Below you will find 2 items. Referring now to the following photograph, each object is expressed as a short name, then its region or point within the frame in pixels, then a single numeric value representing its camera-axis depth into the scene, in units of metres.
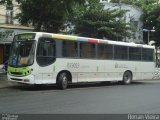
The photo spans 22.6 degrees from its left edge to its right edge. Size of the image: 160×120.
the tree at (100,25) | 36.03
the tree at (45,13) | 23.45
